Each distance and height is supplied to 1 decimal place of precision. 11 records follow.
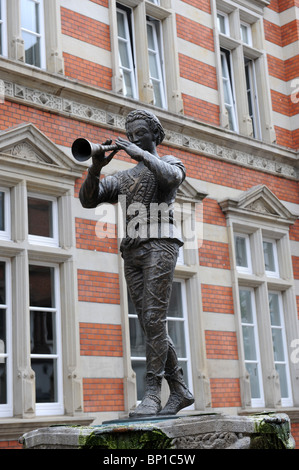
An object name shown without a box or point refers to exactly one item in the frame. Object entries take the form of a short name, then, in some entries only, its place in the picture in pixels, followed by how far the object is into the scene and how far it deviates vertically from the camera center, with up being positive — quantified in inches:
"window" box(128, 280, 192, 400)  383.2 +42.7
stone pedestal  169.2 -4.1
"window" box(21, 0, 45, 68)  380.8 +192.8
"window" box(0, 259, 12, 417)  326.0 +30.4
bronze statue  197.8 +45.8
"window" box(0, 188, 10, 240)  344.2 +93.9
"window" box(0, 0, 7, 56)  368.8 +188.4
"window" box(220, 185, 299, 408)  445.7 +67.2
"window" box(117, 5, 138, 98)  429.1 +204.6
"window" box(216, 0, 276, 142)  495.2 +221.5
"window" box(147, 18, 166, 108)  446.3 +206.0
